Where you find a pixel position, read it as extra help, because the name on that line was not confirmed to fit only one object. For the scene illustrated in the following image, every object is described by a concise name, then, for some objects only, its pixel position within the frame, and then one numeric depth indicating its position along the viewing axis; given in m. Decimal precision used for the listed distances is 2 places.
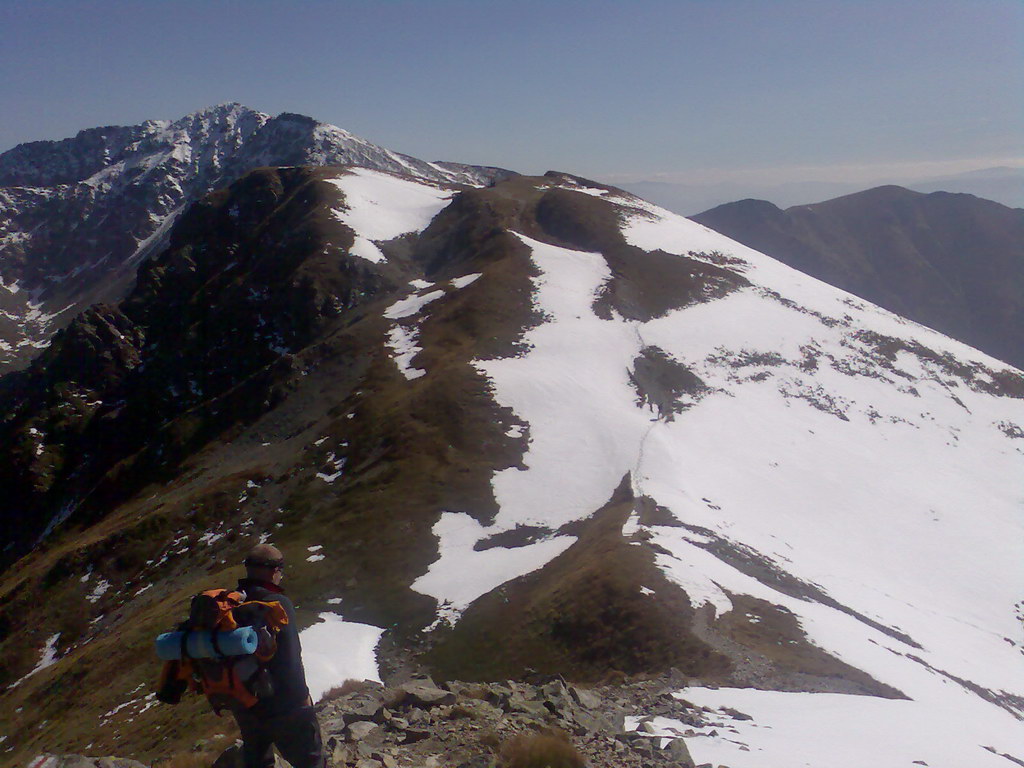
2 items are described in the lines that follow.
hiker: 8.56
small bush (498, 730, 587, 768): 11.66
